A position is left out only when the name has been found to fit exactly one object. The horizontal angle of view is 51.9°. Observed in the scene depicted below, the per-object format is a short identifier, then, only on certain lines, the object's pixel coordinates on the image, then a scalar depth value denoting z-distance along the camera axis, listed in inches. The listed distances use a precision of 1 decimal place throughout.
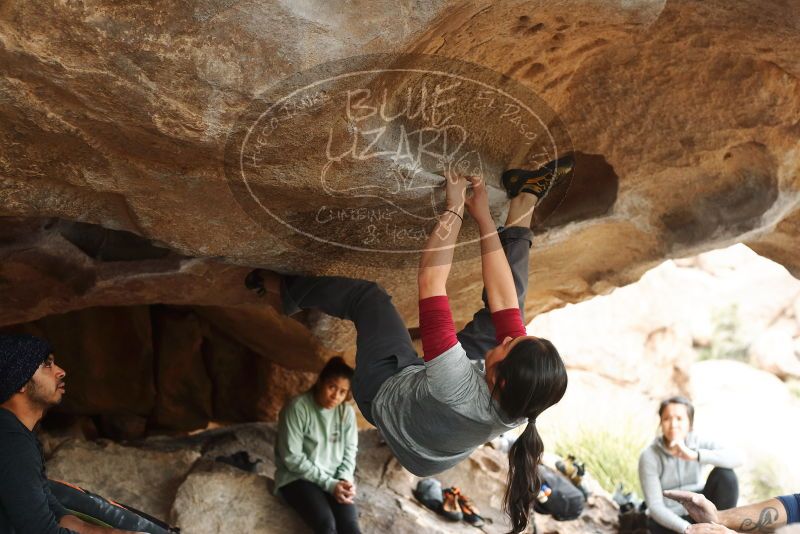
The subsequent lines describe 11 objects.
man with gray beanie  96.0
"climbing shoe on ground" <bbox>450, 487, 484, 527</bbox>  173.8
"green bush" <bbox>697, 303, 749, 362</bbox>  445.7
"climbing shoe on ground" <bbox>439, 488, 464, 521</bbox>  173.3
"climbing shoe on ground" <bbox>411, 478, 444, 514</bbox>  175.8
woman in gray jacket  158.2
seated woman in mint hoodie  144.9
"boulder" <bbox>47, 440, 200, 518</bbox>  147.0
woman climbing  90.7
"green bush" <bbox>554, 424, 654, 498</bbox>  277.6
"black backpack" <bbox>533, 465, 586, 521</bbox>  190.7
